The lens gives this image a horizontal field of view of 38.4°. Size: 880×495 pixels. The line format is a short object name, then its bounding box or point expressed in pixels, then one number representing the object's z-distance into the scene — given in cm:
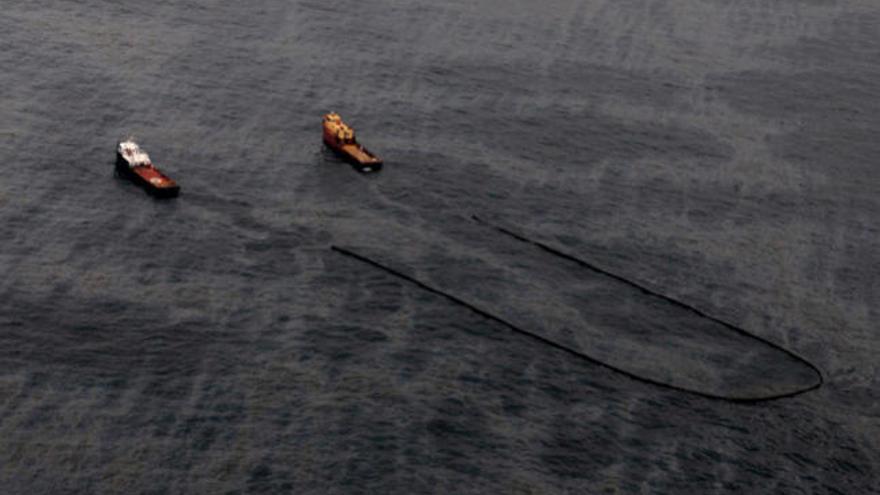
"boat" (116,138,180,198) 19262
